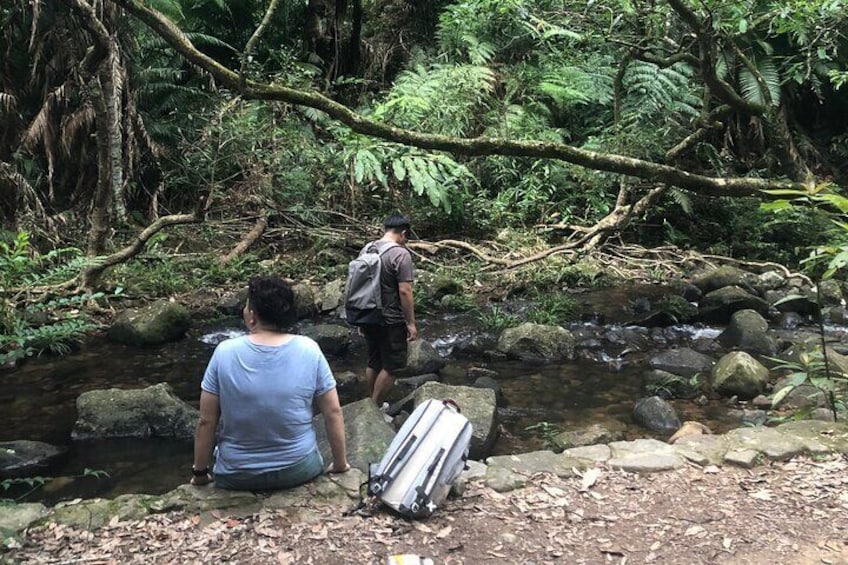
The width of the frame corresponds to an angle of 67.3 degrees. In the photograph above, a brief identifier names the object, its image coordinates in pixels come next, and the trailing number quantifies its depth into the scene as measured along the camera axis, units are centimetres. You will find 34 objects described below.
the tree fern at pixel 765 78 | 1169
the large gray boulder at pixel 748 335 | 736
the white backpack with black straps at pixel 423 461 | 293
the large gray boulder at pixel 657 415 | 540
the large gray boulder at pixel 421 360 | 675
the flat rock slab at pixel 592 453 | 368
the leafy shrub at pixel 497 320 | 817
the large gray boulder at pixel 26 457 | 455
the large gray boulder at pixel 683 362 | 682
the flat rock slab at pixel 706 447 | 367
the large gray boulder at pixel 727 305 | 844
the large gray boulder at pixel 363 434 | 394
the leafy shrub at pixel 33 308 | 395
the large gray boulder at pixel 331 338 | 738
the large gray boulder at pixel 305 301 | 841
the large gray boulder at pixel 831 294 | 884
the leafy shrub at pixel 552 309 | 836
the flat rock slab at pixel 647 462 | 354
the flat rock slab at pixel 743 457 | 354
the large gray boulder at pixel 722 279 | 943
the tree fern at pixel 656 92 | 1263
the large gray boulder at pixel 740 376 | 602
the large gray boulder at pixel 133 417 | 506
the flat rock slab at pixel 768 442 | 363
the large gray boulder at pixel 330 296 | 867
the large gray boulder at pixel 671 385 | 622
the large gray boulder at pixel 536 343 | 723
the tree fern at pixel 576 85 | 1297
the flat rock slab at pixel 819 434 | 370
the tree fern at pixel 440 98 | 1124
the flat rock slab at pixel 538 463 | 352
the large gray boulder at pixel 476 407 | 478
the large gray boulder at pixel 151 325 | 738
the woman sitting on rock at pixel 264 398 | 291
